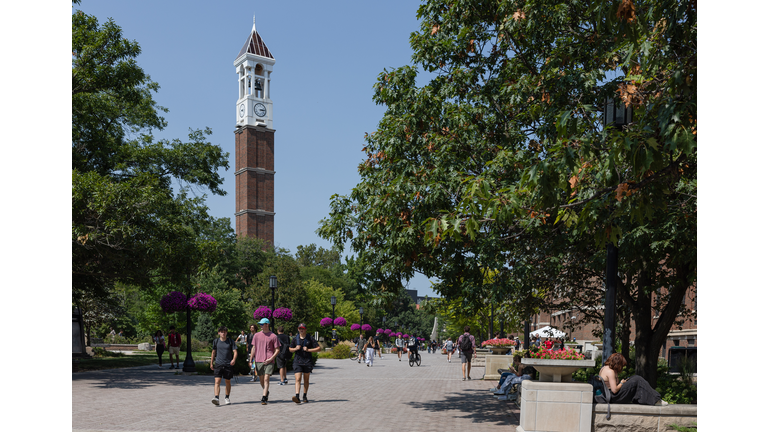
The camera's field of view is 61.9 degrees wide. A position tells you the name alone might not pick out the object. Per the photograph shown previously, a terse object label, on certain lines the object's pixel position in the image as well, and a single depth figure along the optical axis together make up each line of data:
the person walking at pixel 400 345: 41.37
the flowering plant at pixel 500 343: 26.75
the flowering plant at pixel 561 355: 9.40
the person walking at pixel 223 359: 13.40
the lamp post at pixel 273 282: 28.48
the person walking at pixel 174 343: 25.20
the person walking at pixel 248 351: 18.77
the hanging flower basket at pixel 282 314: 31.02
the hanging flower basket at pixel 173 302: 25.84
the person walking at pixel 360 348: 35.50
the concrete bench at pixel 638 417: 9.07
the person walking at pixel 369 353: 31.52
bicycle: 32.36
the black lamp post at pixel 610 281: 9.34
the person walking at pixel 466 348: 22.14
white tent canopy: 43.30
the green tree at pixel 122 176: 17.69
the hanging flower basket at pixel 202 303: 25.31
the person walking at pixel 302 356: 14.22
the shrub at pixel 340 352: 39.94
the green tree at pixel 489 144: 10.69
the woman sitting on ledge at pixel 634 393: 9.39
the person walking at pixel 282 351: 16.86
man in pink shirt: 14.53
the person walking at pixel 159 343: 26.73
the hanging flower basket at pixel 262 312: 31.53
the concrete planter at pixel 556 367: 9.15
